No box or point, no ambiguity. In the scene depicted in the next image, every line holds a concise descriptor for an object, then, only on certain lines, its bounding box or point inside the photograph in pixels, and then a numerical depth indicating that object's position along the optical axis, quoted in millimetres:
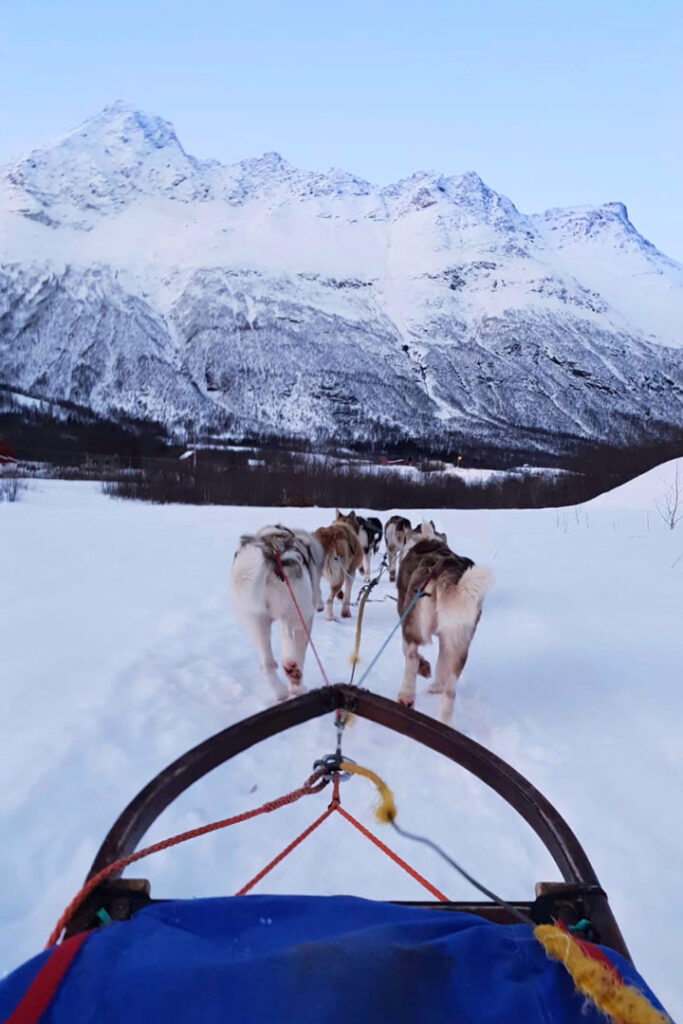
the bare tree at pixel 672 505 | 9588
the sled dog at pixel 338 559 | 5383
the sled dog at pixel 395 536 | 7137
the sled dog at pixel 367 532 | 6375
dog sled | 747
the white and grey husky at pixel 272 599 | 3066
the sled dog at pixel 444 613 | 2859
